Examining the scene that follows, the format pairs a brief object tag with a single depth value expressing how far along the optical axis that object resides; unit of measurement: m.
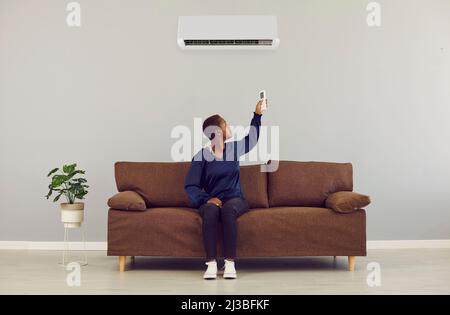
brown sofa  4.41
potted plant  4.82
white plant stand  4.85
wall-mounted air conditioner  5.61
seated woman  4.39
